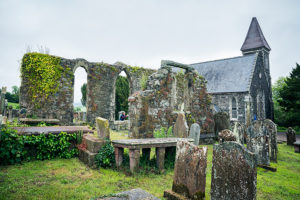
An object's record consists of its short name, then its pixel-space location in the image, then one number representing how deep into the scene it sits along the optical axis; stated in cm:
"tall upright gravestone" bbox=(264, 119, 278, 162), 665
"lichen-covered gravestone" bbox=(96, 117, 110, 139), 492
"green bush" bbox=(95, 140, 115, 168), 477
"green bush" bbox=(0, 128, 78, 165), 457
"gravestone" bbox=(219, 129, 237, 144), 537
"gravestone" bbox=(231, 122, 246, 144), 852
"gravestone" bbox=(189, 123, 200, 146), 640
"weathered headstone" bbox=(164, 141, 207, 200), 299
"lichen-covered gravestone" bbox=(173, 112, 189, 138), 655
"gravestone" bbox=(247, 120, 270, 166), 583
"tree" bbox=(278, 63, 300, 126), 1820
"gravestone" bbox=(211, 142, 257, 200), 252
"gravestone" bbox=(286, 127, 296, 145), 1012
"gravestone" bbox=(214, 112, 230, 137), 1014
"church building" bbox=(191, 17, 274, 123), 1944
